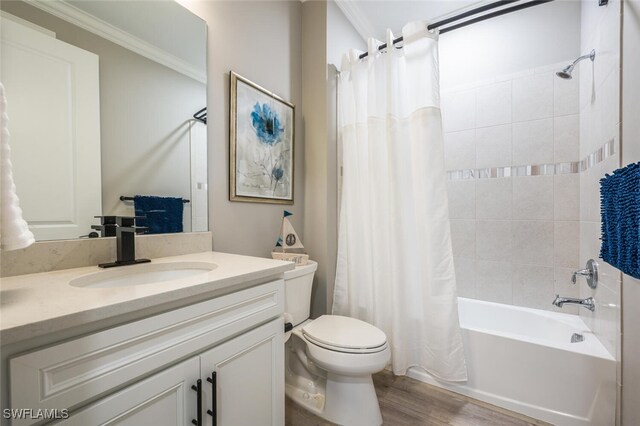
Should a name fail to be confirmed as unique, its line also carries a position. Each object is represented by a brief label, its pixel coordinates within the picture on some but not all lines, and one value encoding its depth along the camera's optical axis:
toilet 1.29
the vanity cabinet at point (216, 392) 0.61
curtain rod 1.44
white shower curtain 1.55
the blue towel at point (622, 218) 0.88
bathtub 1.30
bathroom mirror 0.87
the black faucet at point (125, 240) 1.00
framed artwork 1.51
